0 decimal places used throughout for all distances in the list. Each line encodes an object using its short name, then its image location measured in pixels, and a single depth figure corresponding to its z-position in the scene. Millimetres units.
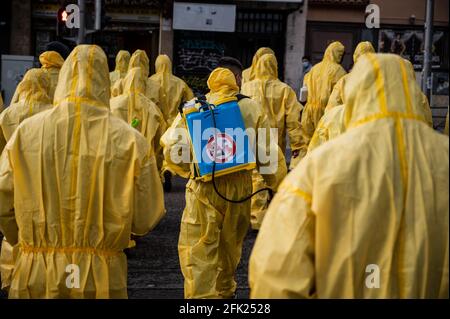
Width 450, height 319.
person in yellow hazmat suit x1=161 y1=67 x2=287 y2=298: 6297
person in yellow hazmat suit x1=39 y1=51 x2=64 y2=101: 10391
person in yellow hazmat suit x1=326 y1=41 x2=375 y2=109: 10031
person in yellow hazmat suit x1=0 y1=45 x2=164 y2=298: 4551
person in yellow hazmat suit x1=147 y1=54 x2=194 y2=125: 14000
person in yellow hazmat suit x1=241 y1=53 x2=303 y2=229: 11273
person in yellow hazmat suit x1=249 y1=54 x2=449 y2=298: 3160
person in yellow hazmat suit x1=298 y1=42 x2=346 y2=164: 13602
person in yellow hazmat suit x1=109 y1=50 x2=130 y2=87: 15289
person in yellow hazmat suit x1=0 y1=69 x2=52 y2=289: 7988
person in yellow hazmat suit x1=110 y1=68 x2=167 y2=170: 10469
